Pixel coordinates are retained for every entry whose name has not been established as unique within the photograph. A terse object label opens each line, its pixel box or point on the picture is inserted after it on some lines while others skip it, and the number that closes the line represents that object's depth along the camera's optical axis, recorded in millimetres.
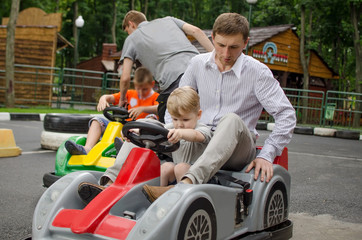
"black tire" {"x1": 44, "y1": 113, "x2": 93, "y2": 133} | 6641
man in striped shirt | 2816
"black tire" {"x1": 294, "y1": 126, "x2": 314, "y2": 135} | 13922
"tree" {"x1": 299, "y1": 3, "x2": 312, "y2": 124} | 23641
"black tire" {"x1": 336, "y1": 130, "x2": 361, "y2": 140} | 13242
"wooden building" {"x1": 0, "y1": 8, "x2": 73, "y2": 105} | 18281
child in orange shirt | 4433
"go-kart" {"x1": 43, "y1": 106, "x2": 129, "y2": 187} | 4163
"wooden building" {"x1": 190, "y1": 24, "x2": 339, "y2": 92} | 23578
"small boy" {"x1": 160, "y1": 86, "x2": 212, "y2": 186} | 2721
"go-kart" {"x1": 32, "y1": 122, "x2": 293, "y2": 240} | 2232
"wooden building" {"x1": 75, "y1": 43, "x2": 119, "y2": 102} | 31750
